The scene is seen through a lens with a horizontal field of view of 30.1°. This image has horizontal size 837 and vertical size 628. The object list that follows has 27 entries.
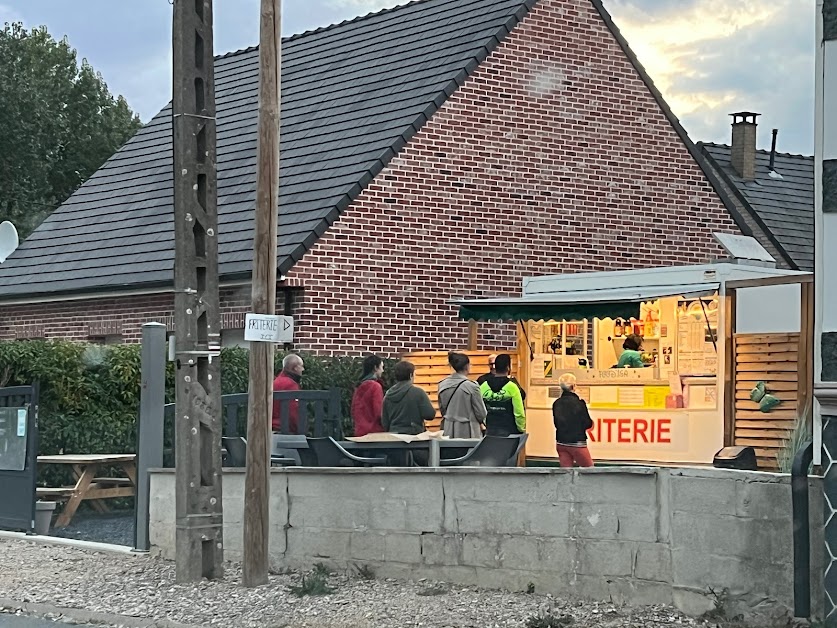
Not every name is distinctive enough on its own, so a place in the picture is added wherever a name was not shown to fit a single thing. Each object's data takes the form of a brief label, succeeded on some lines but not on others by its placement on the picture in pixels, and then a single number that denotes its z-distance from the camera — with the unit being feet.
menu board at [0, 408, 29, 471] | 54.70
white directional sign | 38.78
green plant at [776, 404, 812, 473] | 40.47
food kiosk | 61.62
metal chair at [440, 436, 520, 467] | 44.73
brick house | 73.41
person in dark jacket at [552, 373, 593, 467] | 52.29
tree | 155.94
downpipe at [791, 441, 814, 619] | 29.43
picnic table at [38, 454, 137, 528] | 56.59
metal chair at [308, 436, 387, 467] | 44.21
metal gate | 54.13
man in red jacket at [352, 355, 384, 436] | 52.49
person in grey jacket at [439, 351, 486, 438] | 52.49
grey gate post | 47.96
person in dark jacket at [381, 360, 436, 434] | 50.21
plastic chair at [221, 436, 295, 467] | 46.73
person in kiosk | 64.90
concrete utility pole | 41.11
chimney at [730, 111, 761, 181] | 113.91
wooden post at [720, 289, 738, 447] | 61.16
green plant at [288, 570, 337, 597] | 37.40
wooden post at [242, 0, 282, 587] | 39.22
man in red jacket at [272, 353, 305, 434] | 53.42
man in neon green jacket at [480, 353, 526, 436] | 55.01
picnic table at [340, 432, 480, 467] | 46.37
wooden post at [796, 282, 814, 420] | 57.88
